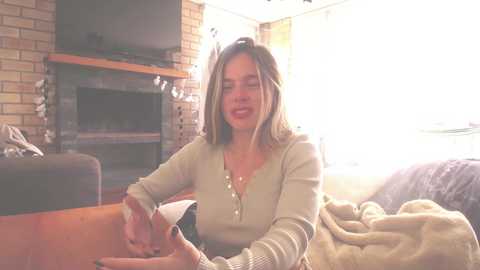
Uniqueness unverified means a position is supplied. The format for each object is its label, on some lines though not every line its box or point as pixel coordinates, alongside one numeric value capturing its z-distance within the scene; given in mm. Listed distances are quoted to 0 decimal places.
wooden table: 579
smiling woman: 682
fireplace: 2508
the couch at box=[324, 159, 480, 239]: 1105
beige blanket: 677
